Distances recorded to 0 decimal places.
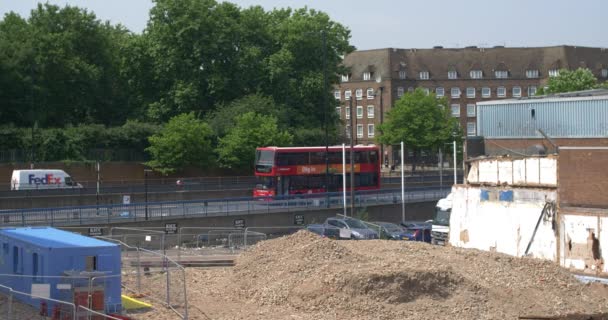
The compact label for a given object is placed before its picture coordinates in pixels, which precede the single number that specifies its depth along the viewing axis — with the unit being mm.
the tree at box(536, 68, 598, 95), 90375
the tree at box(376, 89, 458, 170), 92688
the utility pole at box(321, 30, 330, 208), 59166
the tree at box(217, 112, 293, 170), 74250
